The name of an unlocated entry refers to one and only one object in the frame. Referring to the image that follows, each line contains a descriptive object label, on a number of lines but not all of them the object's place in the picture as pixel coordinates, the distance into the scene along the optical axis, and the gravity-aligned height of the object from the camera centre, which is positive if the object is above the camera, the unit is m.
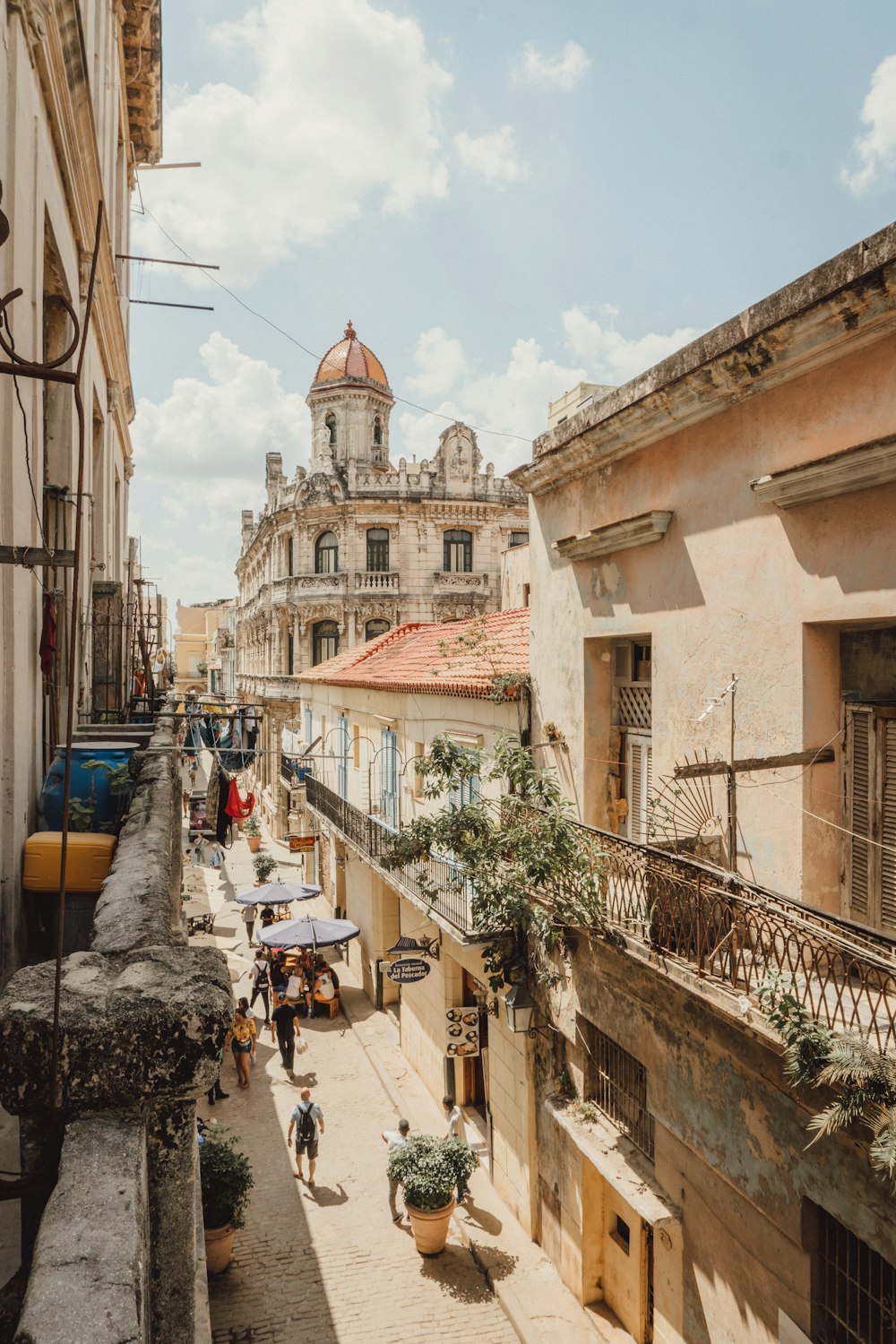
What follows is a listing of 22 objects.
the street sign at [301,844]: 23.80 -4.93
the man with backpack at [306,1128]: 12.46 -6.95
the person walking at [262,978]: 18.12 -6.92
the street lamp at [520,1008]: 10.54 -4.33
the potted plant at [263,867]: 28.59 -6.77
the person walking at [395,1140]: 11.77 -7.02
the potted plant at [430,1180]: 10.80 -6.82
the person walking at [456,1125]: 11.80 -7.38
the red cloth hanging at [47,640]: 5.45 +0.25
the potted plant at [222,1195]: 10.18 -6.61
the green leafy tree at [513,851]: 8.39 -1.98
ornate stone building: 36.19 +5.82
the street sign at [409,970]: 13.27 -4.85
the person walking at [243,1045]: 15.35 -7.02
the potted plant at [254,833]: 36.16 -7.21
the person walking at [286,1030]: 15.77 -6.88
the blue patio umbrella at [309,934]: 17.09 -5.54
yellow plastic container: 4.50 -1.04
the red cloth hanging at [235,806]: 18.08 -2.92
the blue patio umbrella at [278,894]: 20.30 -5.57
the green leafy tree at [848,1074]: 4.64 -2.40
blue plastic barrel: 5.09 -0.74
